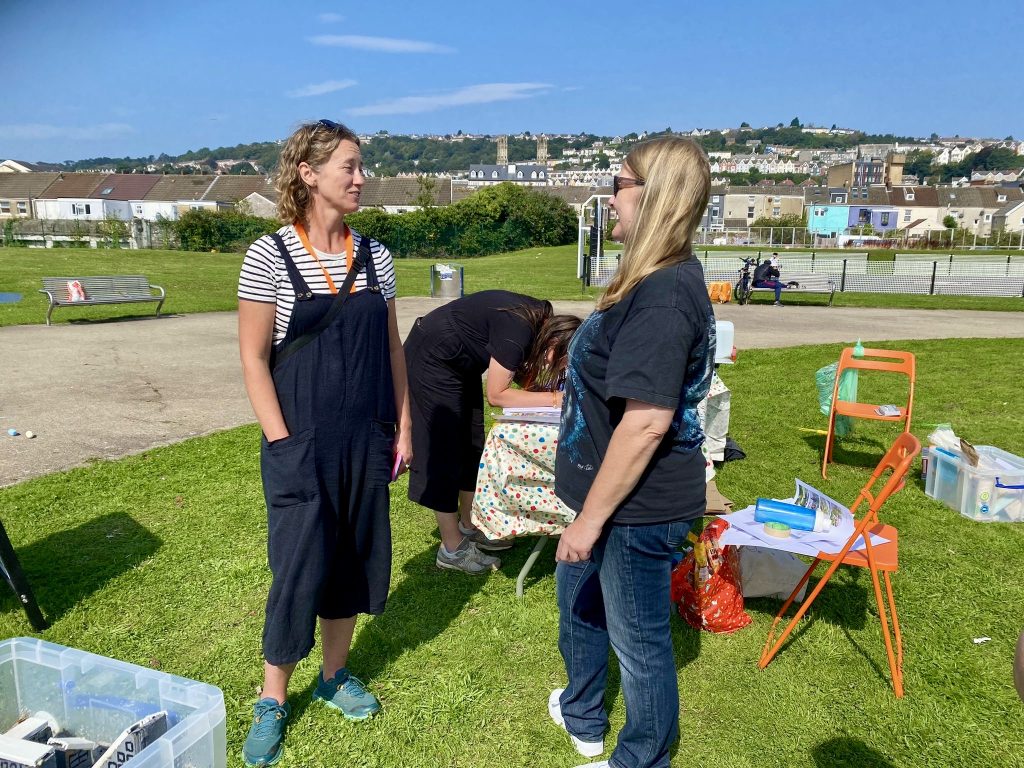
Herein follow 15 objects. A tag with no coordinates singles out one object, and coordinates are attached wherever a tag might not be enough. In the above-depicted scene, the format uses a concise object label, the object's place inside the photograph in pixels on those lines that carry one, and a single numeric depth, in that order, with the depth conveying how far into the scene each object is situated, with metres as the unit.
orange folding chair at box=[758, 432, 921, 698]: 3.04
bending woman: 3.63
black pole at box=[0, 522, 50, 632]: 3.25
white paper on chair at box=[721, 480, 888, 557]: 3.14
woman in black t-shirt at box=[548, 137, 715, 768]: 1.90
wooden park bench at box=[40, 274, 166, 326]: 12.09
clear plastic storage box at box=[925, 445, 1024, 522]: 4.95
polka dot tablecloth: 3.62
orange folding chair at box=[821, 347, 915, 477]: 5.92
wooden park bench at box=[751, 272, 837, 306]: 18.23
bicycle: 17.86
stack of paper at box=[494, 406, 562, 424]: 3.68
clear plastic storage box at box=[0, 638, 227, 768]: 1.98
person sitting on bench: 17.49
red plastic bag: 3.61
